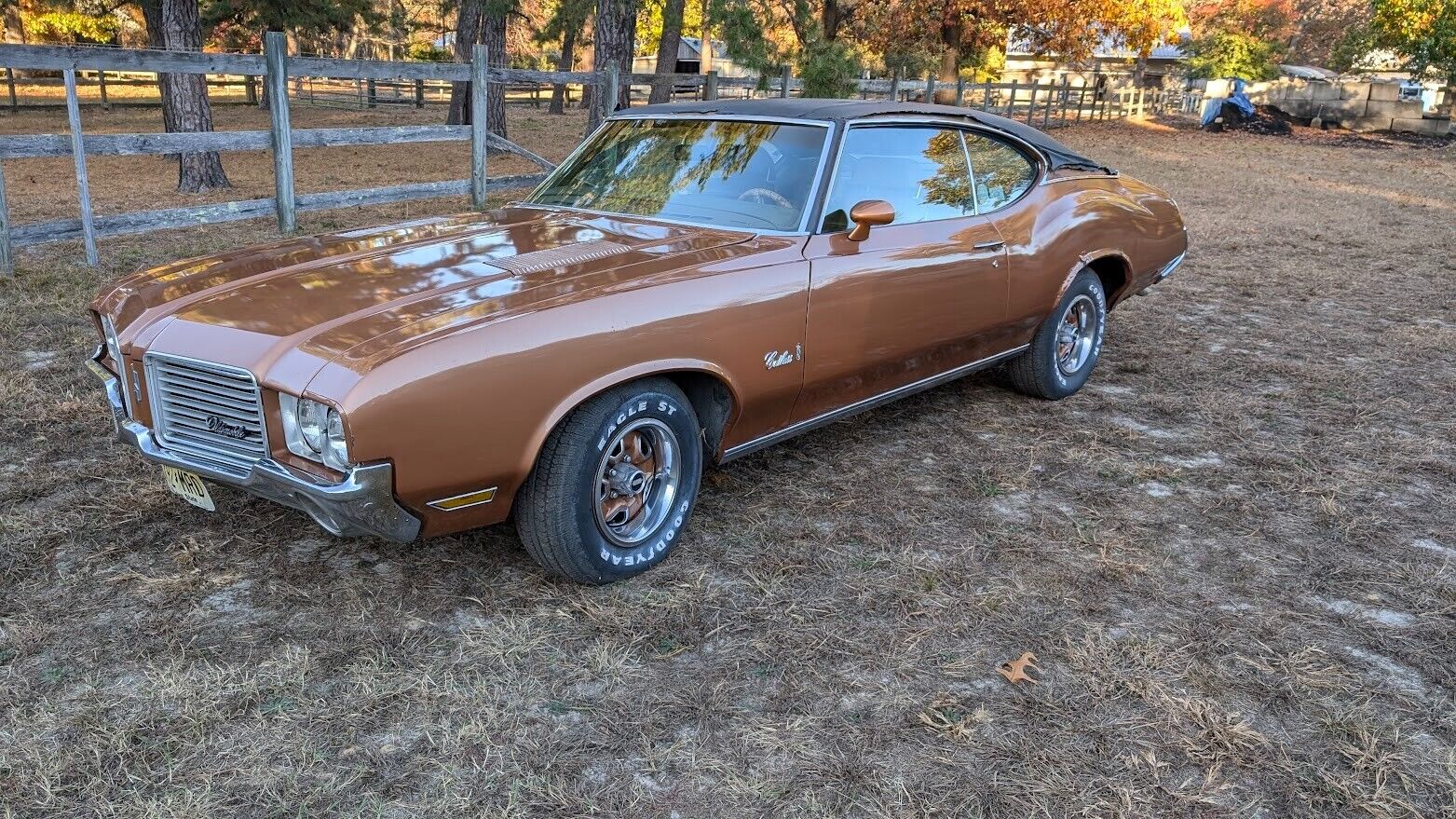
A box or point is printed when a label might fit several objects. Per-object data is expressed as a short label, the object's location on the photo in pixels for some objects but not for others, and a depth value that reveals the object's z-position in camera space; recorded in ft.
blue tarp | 95.35
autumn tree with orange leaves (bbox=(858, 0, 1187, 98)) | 85.71
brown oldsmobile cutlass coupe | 9.27
